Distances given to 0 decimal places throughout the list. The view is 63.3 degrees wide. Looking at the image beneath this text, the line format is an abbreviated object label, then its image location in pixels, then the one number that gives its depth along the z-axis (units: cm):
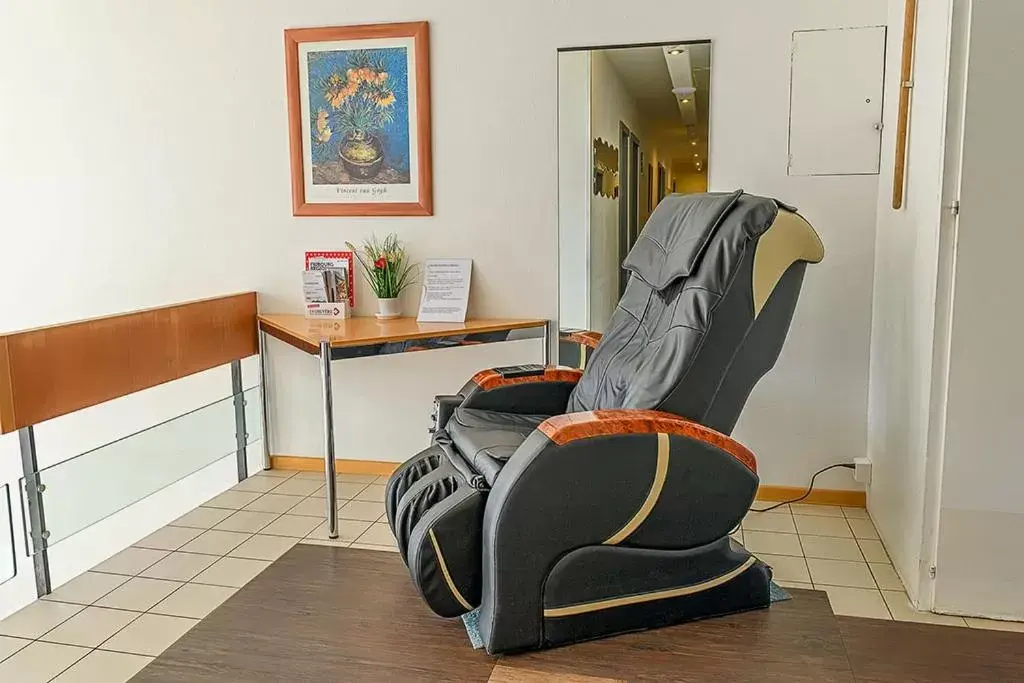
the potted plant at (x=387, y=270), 345
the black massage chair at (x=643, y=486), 195
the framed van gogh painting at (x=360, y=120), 340
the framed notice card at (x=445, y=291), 342
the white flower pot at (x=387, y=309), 347
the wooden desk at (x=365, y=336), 291
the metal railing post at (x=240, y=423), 362
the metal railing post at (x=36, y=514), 255
